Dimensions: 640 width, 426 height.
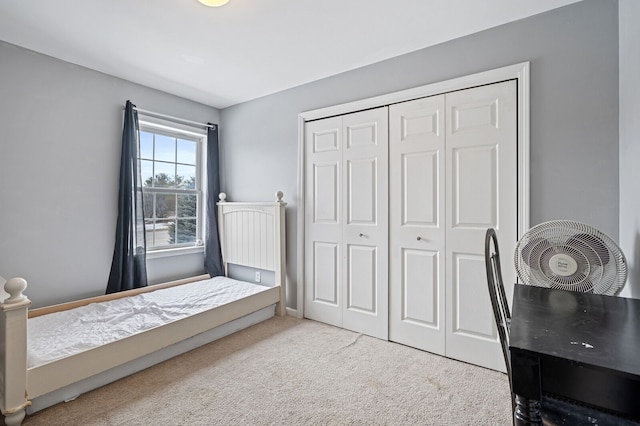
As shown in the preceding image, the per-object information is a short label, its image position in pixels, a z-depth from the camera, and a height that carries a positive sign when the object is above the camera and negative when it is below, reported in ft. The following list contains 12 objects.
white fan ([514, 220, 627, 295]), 4.49 -0.71
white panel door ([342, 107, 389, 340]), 8.75 -0.29
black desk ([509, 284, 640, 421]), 2.20 -1.09
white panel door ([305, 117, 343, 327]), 9.70 -0.27
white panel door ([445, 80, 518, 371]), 6.97 +0.23
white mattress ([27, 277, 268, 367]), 6.23 -2.70
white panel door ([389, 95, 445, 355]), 7.82 -0.29
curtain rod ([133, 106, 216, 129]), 10.26 +3.39
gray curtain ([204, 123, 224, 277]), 12.20 -0.28
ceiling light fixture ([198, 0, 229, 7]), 5.98 +4.13
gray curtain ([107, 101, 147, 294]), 9.55 -0.36
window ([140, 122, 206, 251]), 10.85 +1.00
